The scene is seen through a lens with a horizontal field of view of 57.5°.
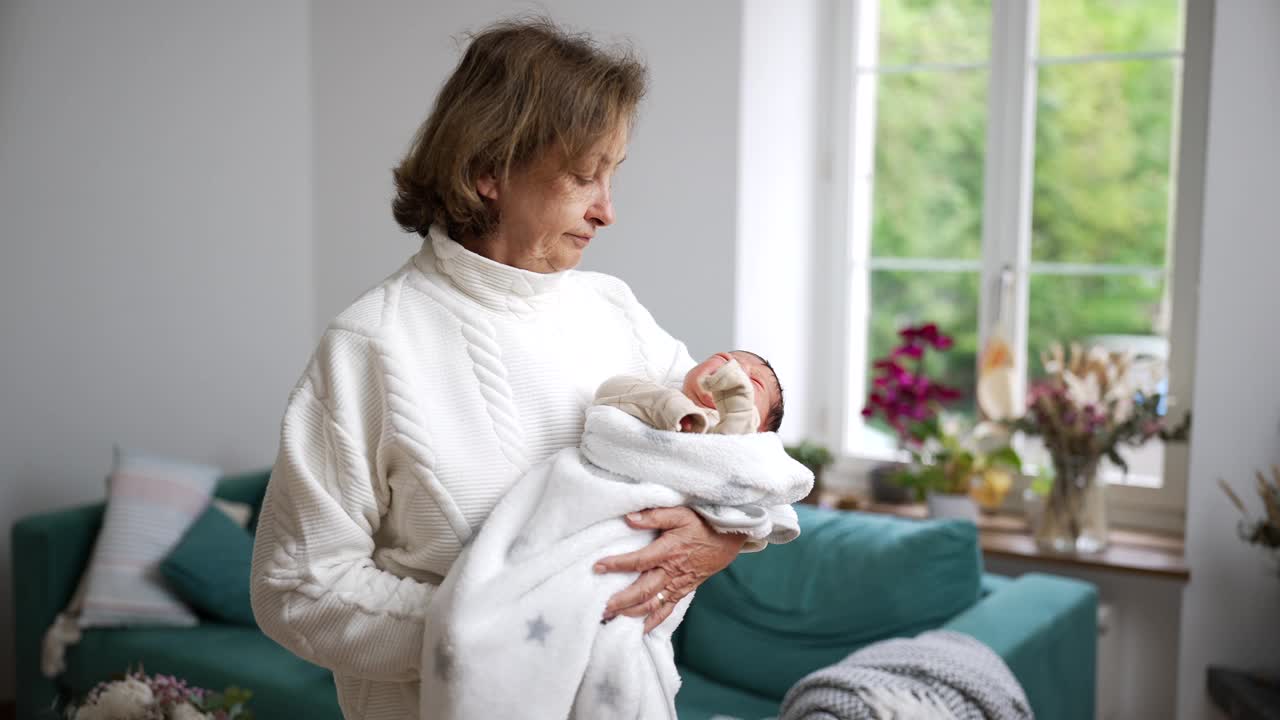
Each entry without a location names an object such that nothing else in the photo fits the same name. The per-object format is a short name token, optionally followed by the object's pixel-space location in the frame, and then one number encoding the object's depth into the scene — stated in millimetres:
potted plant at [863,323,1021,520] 3275
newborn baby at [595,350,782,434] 1271
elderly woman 1218
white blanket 1151
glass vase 3010
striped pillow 3059
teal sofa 2506
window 3283
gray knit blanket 1948
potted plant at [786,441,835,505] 3357
